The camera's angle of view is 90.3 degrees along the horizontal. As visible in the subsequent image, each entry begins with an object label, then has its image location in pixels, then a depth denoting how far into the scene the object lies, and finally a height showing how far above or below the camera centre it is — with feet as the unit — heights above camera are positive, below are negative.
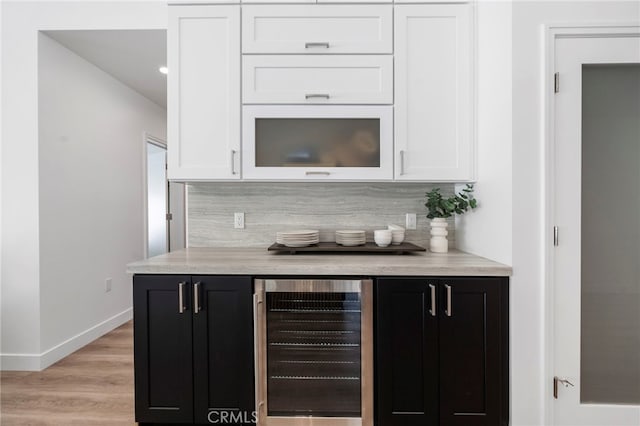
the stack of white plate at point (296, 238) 6.41 -0.60
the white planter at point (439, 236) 6.66 -0.59
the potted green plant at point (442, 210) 6.58 -0.04
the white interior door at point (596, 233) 4.92 -0.40
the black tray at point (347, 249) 6.18 -0.79
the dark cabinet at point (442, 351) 4.97 -2.26
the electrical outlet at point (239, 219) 7.52 -0.23
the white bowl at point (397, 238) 6.71 -0.63
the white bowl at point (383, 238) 6.42 -0.60
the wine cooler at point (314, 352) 5.11 -2.38
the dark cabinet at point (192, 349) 5.16 -2.28
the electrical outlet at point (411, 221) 7.43 -0.30
